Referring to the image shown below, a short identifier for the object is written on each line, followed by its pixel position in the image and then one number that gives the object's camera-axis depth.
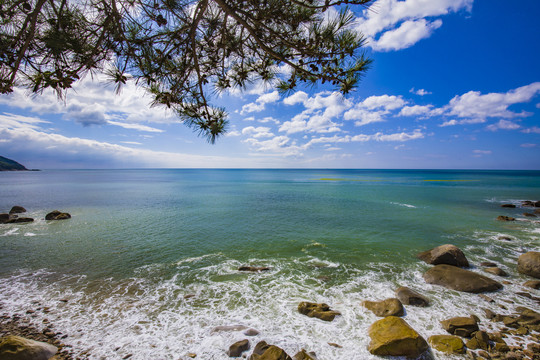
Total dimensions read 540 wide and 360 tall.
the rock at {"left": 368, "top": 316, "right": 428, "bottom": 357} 4.27
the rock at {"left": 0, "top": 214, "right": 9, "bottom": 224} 15.95
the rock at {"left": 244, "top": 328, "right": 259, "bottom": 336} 4.96
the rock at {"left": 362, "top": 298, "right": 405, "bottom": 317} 5.60
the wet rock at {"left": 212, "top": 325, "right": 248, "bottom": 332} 5.14
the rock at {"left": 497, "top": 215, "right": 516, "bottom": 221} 16.94
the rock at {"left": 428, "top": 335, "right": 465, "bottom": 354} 4.33
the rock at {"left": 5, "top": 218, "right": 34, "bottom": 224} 15.92
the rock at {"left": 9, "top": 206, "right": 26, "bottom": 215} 19.39
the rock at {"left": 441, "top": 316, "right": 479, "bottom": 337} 4.77
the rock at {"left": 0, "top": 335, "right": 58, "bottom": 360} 3.88
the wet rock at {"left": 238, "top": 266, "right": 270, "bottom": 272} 8.39
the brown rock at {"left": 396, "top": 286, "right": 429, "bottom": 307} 6.03
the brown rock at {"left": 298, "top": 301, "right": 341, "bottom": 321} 5.49
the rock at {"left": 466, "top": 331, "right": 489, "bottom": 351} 4.38
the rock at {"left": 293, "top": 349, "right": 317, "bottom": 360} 4.20
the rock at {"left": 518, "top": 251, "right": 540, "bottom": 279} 7.64
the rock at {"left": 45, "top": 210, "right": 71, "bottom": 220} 17.20
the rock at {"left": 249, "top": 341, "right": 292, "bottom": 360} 4.05
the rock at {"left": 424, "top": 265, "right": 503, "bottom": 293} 6.70
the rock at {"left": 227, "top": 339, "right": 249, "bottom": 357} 4.42
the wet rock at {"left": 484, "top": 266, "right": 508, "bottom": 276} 7.79
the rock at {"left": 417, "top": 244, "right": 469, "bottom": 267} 8.57
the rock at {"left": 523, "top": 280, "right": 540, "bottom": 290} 6.89
